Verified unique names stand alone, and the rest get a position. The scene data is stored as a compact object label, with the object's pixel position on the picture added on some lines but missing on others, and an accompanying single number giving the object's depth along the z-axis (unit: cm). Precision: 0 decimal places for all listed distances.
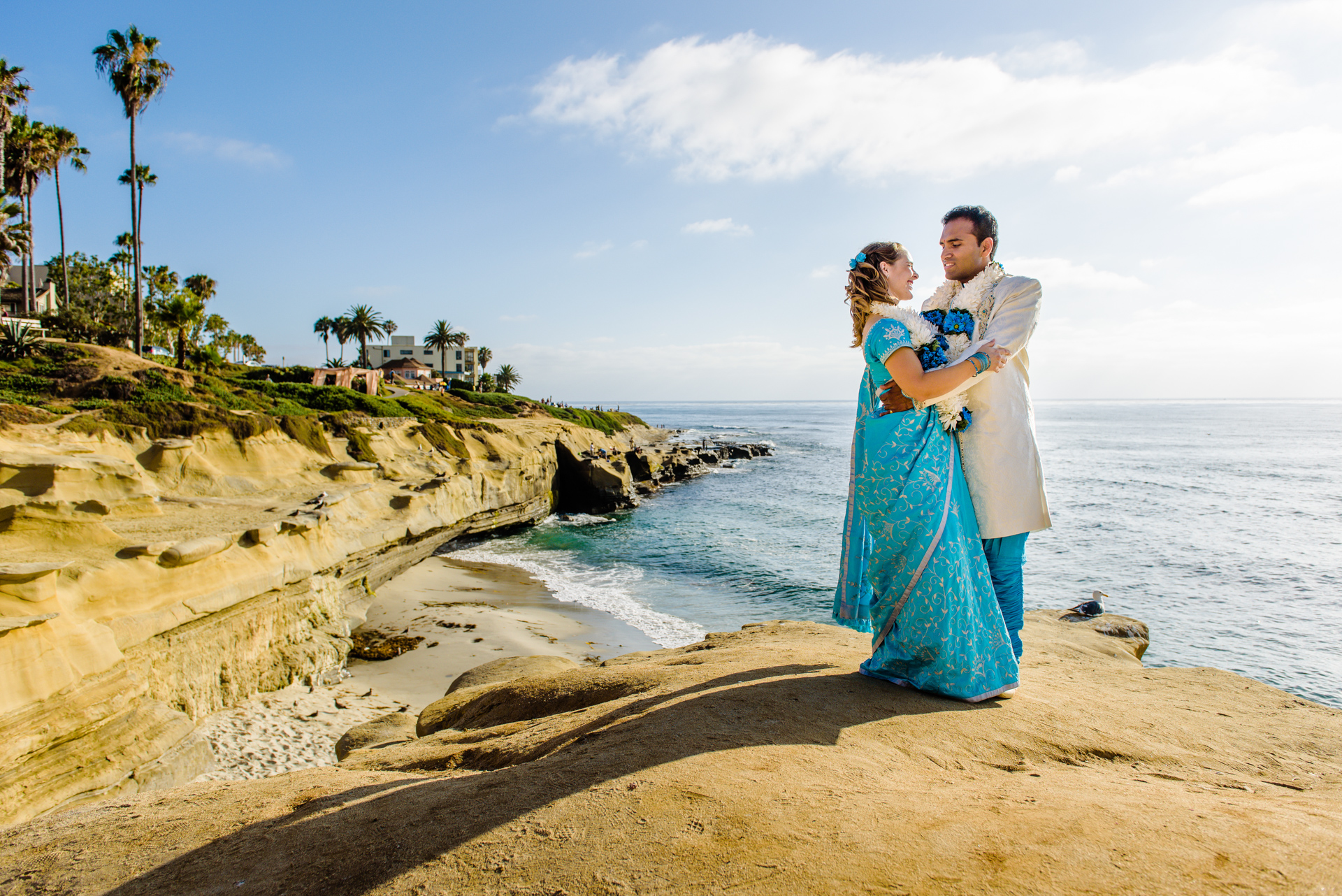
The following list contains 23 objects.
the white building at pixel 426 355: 8769
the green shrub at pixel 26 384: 1881
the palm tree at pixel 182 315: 2867
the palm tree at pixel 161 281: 4425
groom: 331
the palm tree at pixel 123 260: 4925
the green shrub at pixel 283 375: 3625
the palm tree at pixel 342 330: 6322
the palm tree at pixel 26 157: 3173
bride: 321
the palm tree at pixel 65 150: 3488
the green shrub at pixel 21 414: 1211
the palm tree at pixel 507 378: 8225
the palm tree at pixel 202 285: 5088
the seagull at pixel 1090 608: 726
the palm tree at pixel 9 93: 2281
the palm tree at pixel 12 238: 2748
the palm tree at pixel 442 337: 7394
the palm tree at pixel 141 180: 3466
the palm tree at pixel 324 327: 6612
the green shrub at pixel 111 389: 1948
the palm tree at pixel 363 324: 6153
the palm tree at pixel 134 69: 2566
